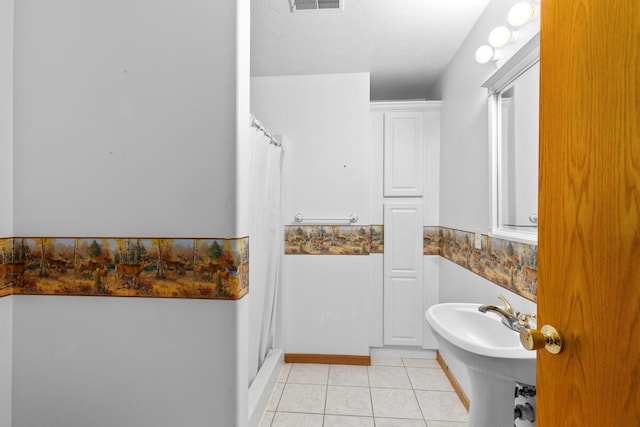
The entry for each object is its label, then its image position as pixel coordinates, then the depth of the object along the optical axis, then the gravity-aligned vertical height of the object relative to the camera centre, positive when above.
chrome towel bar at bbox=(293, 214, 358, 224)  2.58 -0.03
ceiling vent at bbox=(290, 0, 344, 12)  1.75 +1.16
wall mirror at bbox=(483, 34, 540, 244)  1.41 +0.35
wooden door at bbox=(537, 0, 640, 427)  0.51 +0.01
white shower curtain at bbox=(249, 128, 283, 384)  1.83 -0.20
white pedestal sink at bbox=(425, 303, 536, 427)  1.00 -0.50
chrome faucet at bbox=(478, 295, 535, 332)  1.14 -0.38
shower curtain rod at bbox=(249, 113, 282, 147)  1.76 +0.51
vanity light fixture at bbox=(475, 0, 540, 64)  1.33 +0.83
